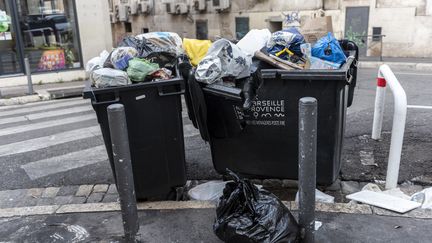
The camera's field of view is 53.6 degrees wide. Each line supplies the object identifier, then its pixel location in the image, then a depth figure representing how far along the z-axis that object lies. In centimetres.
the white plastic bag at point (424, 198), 345
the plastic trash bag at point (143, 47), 375
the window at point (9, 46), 1098
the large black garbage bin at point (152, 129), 330
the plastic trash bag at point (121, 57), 354
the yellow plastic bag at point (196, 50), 414
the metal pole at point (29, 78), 1002
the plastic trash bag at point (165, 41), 389
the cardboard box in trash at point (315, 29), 479
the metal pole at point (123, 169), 270
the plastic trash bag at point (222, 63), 336
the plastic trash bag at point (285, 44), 380
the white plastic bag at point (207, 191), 379
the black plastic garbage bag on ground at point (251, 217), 282
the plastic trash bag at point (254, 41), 387
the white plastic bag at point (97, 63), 369
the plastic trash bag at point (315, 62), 358
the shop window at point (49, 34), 1141
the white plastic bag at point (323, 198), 363
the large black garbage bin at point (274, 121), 335
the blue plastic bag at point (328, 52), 370
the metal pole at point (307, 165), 262
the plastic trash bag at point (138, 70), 341
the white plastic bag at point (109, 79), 329
